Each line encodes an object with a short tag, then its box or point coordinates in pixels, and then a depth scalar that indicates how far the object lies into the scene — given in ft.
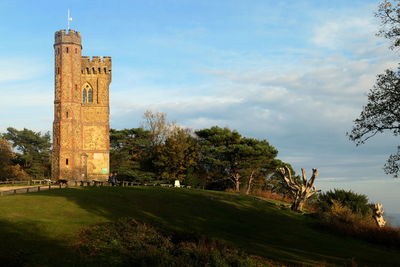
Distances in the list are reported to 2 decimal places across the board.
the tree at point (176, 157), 188.75
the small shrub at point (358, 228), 90.02
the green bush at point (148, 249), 50.93
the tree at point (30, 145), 229.25
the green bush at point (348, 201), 133.80
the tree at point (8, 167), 192.87
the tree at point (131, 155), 192.13
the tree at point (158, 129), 231.30
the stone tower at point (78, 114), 188.55
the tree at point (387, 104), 67.26
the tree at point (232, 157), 193.57
